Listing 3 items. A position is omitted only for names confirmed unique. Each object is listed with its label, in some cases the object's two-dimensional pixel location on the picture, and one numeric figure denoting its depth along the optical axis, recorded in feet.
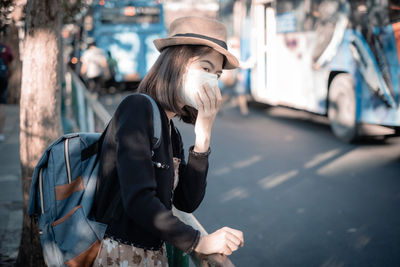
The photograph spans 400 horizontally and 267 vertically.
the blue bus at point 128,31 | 62.28
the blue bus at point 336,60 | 24.38
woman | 5.03
